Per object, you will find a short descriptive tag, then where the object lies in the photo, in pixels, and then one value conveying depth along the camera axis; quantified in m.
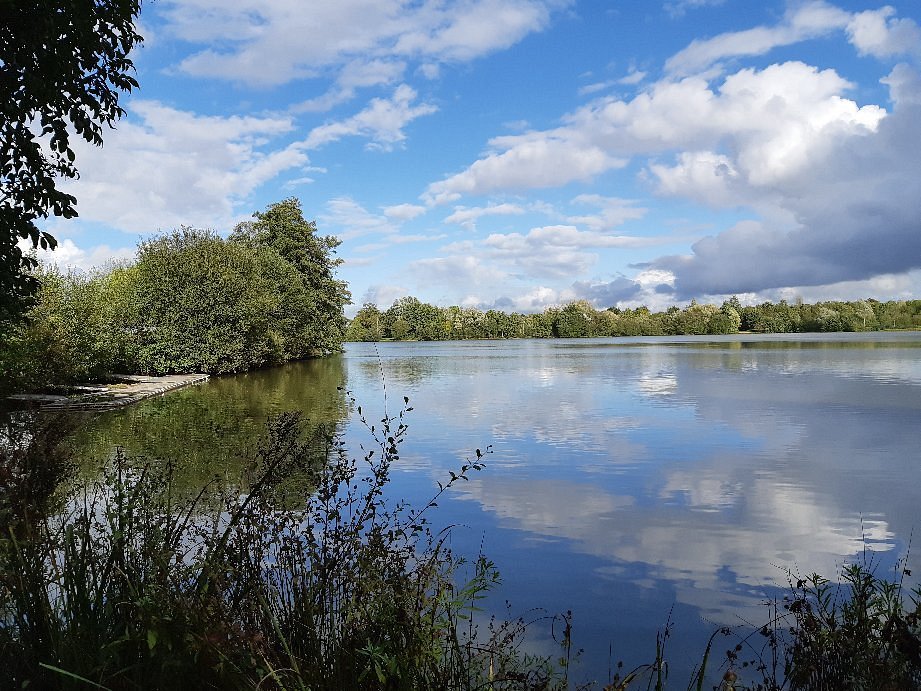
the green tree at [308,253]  50.19
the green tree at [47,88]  5.59
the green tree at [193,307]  31.23
